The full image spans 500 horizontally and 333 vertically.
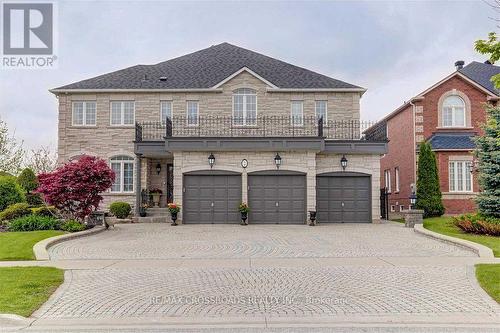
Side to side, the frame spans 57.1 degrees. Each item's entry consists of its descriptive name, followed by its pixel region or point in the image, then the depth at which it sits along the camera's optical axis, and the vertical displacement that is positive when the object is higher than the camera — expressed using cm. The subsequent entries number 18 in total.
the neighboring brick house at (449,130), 2681 +334
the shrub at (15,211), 1942 -113
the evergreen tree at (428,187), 2456 -11
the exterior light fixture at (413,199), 2309 -70
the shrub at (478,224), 1672 -148
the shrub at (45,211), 1958 -111
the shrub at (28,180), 2395 +27
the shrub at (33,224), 1762 -149
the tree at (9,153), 3491 +254
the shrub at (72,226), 1766 -159
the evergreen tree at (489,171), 1970 +62
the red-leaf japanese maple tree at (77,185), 1818 +1
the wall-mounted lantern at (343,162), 2308 +116
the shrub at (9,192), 2144 -33
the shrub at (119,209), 2384 -127
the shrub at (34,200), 2277 -73
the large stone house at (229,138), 2248 +250
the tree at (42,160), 3675 +209
